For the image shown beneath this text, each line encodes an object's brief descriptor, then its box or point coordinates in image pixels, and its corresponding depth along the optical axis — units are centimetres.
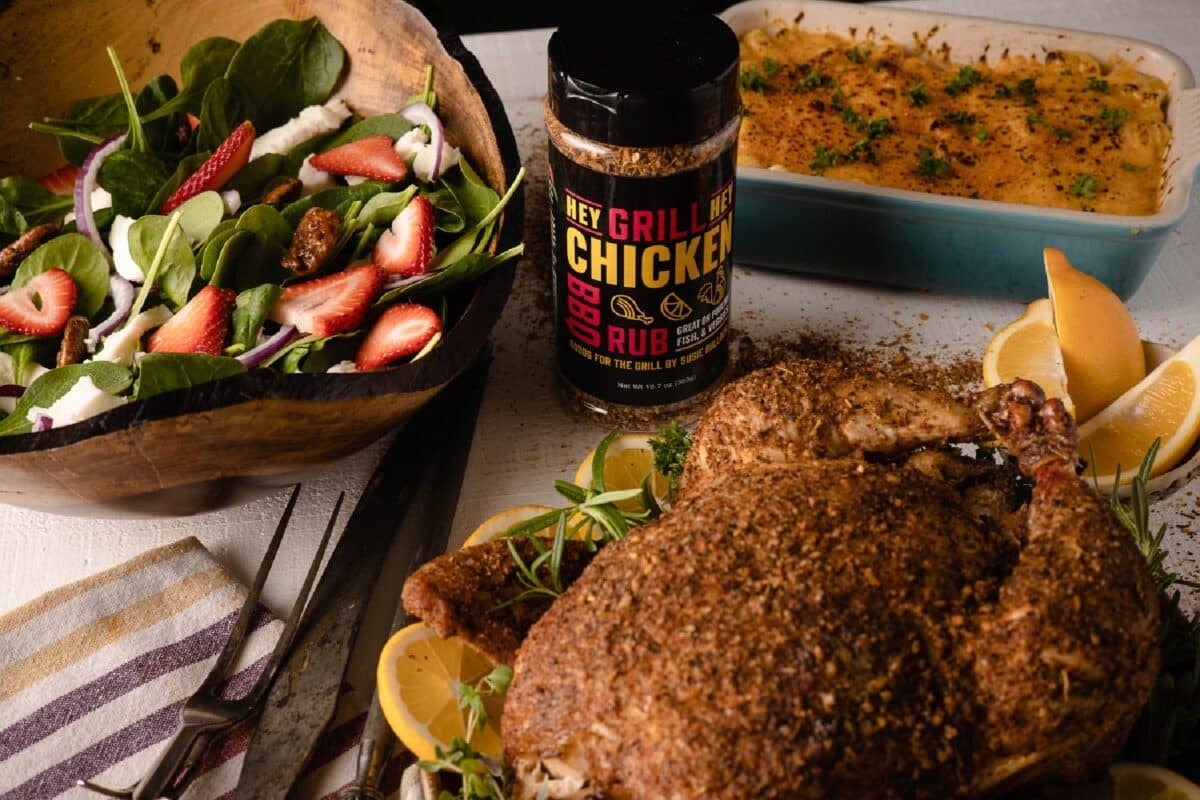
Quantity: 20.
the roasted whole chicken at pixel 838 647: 66
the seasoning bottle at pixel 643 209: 80
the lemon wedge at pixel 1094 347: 84
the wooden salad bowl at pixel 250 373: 75
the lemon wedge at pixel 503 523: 79
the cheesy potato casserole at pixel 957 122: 95
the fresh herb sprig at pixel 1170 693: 72
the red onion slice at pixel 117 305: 85
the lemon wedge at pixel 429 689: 72
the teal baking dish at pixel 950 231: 90
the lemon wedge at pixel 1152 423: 81
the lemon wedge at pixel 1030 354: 85
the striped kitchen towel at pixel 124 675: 77
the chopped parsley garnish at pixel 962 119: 98
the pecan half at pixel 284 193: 90
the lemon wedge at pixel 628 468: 81
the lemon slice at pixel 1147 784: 70
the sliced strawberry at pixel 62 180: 94
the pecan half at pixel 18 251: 87
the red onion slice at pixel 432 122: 90
